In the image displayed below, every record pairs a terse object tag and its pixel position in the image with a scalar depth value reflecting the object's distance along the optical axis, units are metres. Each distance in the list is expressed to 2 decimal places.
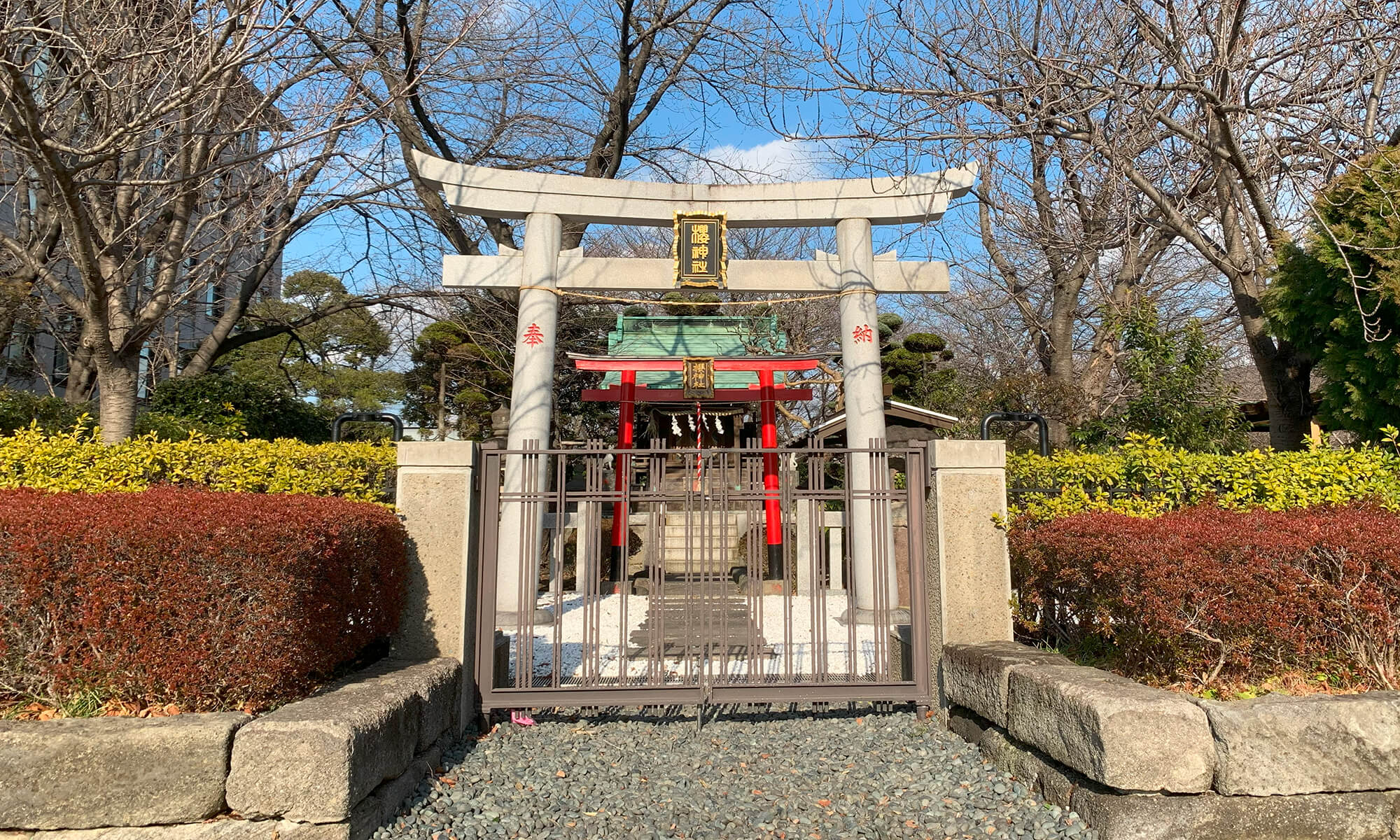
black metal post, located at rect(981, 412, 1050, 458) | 7.67
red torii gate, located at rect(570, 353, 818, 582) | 11.12
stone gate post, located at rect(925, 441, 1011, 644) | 4.69
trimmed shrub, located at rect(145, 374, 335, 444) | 9.61
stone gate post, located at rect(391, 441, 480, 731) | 4.53
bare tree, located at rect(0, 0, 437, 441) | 4.58
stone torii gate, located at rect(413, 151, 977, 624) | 8.39
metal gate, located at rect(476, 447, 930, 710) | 4.53
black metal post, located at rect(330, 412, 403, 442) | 7.36
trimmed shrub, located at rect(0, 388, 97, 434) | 8.73
